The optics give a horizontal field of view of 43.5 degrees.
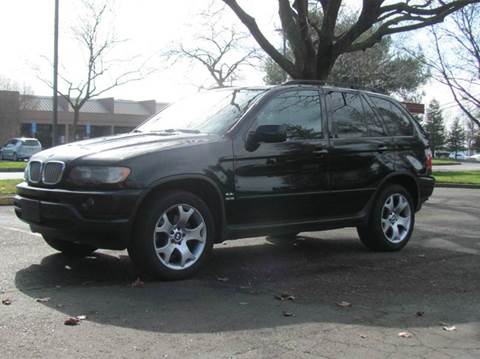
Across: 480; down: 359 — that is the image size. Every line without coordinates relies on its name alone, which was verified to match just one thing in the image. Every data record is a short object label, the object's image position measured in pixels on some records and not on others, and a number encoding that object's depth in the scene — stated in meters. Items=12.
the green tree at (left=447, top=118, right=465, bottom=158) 98.66
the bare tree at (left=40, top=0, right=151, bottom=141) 32.00
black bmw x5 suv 5.16
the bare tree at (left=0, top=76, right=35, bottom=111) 66.94
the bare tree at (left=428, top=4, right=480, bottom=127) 26.27
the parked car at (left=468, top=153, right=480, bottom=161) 81.07
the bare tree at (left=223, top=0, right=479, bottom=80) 16.05
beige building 63.81
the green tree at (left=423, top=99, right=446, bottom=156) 92.56
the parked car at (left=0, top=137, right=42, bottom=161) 38.03
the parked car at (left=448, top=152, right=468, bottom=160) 93.44
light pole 19.11
